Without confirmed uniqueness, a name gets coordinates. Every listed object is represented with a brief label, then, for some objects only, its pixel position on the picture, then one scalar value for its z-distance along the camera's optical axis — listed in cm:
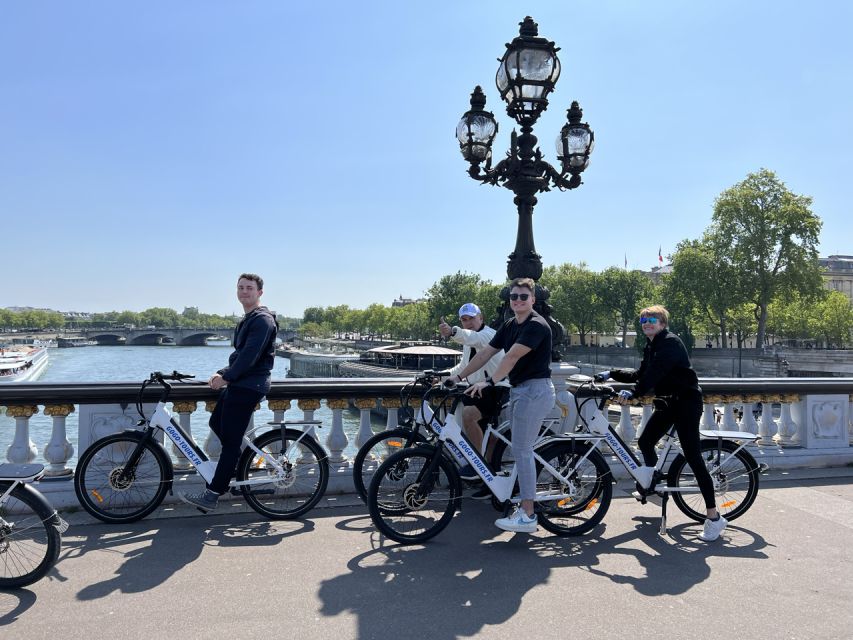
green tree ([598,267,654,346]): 7256
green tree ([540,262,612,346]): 7356
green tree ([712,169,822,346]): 5256
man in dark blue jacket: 491
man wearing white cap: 511
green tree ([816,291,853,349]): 6869
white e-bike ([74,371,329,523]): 498
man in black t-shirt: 451
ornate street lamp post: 729
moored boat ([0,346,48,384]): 4968
